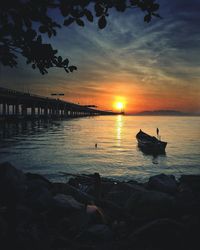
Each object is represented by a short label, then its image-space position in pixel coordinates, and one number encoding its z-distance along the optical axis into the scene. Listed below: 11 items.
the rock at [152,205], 6.75
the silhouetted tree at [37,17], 3.45
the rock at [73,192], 7.95
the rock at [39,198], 6.78
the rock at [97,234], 6.03
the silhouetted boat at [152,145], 29.02
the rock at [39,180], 8.51
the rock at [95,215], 6.64
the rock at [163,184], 9.32
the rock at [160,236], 5.70
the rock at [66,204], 6.59
